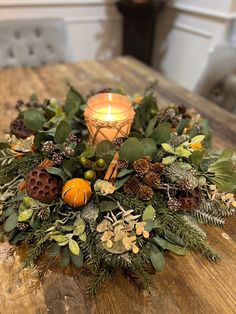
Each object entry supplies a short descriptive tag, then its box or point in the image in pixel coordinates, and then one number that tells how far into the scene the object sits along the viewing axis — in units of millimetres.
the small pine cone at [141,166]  593
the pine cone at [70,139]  652
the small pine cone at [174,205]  581
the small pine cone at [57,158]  609
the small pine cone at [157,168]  611
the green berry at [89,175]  607
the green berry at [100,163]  617
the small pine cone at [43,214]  562
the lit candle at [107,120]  688
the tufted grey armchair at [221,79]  1341
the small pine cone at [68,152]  612
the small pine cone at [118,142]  643
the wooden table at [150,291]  497
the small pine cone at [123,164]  608
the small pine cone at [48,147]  623
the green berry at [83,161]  619
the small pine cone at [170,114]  786
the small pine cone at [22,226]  565
